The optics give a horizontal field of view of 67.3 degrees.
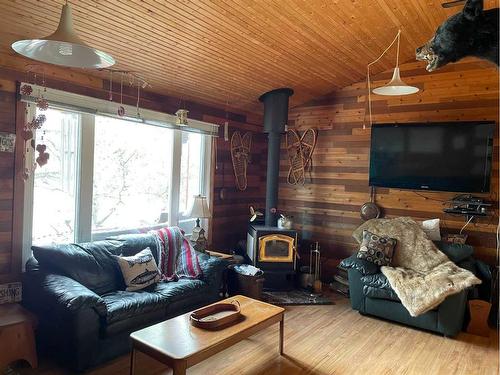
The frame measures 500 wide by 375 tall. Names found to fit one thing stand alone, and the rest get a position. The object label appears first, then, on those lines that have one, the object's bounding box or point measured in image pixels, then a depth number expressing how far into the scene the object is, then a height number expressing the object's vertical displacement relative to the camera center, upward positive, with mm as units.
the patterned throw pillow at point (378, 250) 4070 -734
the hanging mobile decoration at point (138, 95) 3882 +825
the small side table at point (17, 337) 2496 -1147
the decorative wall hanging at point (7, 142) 2932 +210
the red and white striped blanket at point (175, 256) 3723 -829
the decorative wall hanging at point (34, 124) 3010 +366
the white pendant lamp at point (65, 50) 1523 +516
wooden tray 2531 -993
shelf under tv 4086 -284
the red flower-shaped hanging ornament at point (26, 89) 2939 +624
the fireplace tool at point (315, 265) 4746 -1149
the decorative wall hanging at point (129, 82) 3536 +918
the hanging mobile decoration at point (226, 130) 5027 +626
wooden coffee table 2191 -1034
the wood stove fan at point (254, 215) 4984 -491
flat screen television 4113 +339
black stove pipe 4730 +601
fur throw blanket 3465 -867
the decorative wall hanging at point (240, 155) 5285 +316
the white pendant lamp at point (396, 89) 3132 +832
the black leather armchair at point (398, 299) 3488 -1131
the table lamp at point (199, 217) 4195 -461
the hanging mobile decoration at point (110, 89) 3634 +815
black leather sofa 2609 -1008
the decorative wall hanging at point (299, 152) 5395 +406
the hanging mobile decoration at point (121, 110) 3610 +607
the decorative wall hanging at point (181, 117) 4219 +659
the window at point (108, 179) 3309 -61
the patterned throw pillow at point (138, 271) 3293 -872
